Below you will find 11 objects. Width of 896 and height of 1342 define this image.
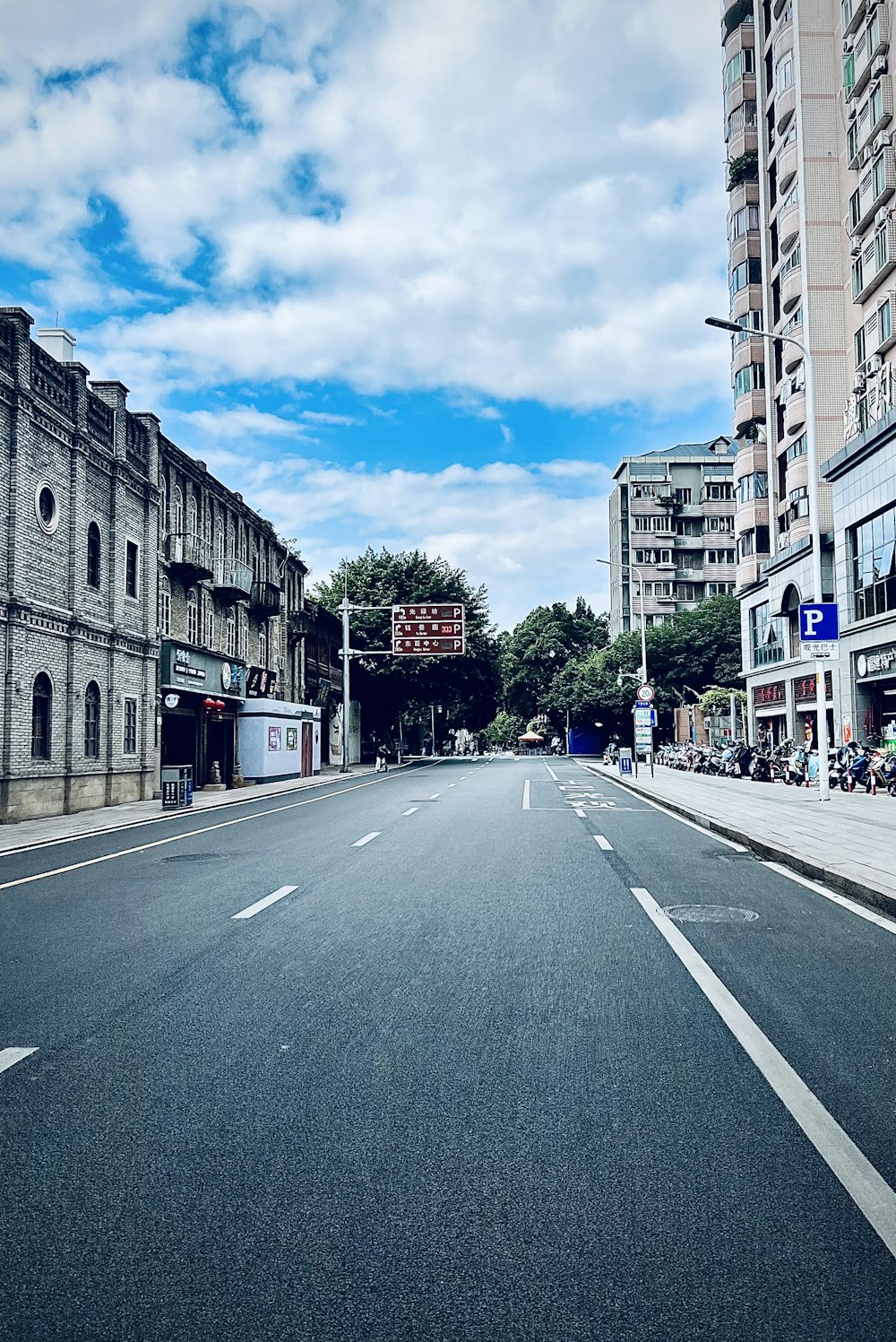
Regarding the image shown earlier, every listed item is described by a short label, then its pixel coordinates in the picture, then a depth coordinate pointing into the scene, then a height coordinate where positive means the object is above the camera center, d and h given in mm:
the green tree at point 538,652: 97000 +7288
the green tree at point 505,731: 145500 +306
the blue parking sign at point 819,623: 21984 +2134
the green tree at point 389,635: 62781 +5881
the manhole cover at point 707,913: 9125 -1601
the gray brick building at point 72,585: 22766 +3736
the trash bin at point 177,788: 26438 -1259
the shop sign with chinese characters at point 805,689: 41312 +1509
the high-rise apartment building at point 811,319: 34031 +15710
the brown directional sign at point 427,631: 52375 +5028
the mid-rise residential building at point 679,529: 95438 +17915
